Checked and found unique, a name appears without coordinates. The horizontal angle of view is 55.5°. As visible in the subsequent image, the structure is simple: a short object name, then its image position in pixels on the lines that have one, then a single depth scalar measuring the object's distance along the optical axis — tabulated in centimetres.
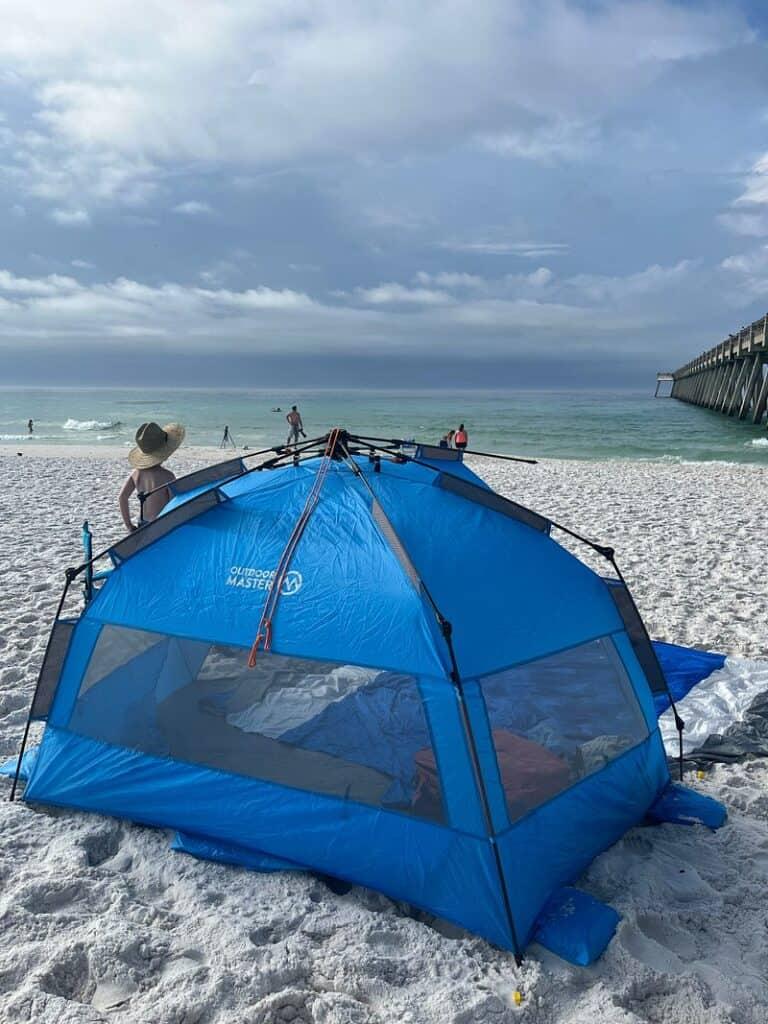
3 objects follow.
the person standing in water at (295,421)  2520
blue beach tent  310
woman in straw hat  613
